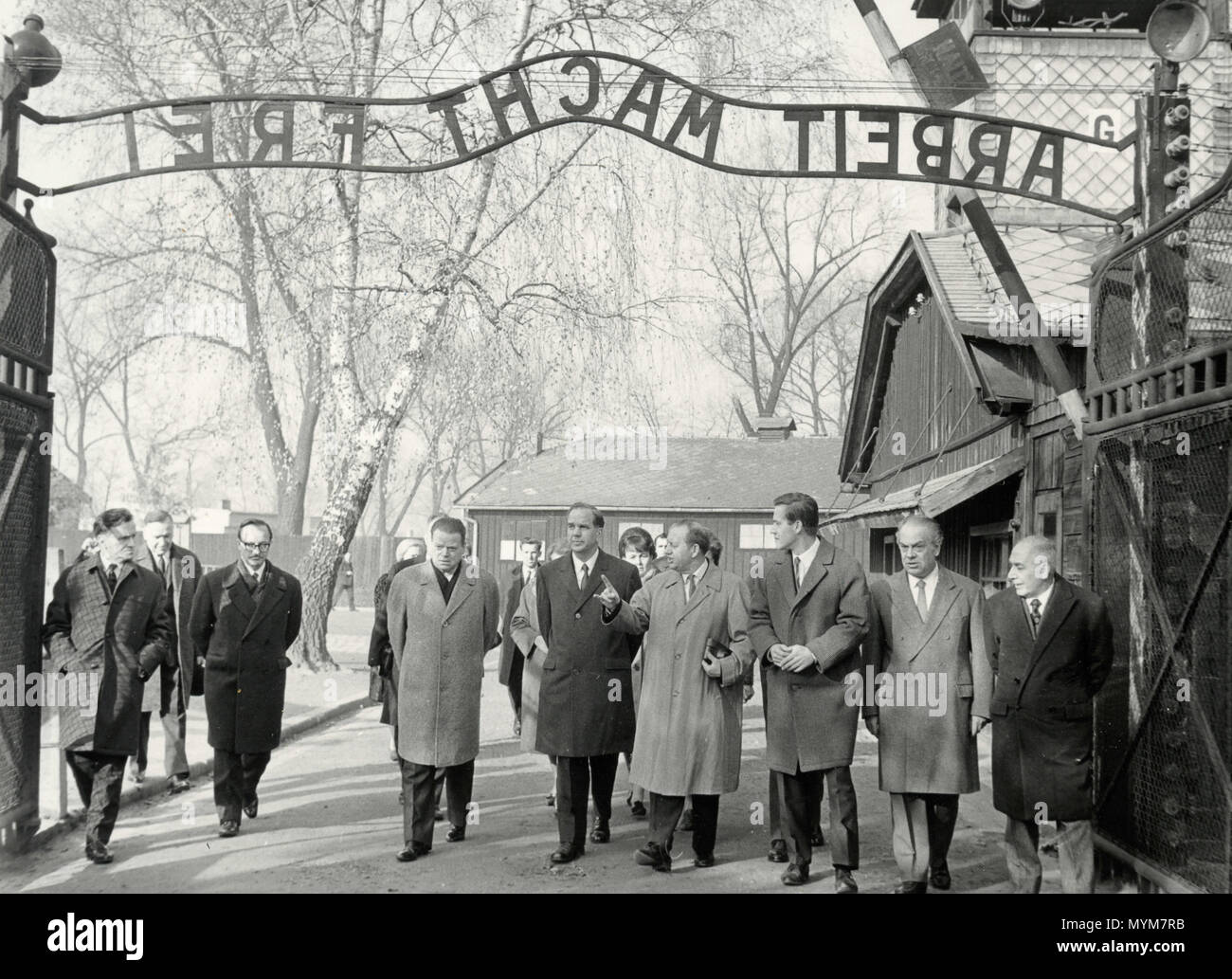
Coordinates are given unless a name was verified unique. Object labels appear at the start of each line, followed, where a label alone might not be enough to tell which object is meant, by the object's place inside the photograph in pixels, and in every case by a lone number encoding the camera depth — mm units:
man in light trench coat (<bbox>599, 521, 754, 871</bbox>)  6484
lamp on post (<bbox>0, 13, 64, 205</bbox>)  6602
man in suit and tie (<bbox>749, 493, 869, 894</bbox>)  6191
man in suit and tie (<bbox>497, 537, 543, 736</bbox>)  9367
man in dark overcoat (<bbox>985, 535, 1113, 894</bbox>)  5691
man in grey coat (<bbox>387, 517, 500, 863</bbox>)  6910
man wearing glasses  7414
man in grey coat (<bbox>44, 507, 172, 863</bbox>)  6594
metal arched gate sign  6715
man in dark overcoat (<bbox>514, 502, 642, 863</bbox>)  6695
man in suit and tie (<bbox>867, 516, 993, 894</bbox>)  6082
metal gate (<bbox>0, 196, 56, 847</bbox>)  6316
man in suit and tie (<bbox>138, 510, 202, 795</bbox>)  8281
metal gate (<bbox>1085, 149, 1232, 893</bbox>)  5566
